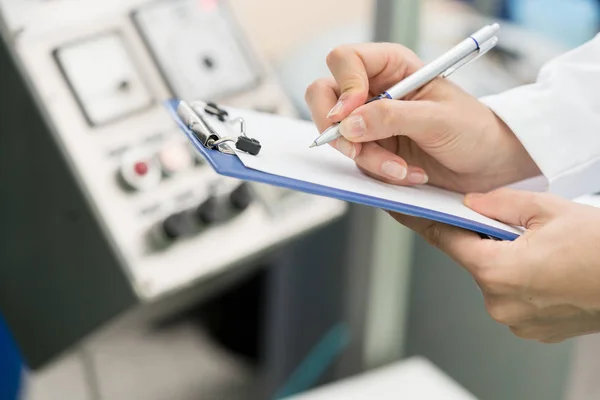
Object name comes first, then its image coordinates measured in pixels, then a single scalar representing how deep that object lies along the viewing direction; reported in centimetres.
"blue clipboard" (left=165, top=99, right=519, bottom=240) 83
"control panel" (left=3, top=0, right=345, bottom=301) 111
